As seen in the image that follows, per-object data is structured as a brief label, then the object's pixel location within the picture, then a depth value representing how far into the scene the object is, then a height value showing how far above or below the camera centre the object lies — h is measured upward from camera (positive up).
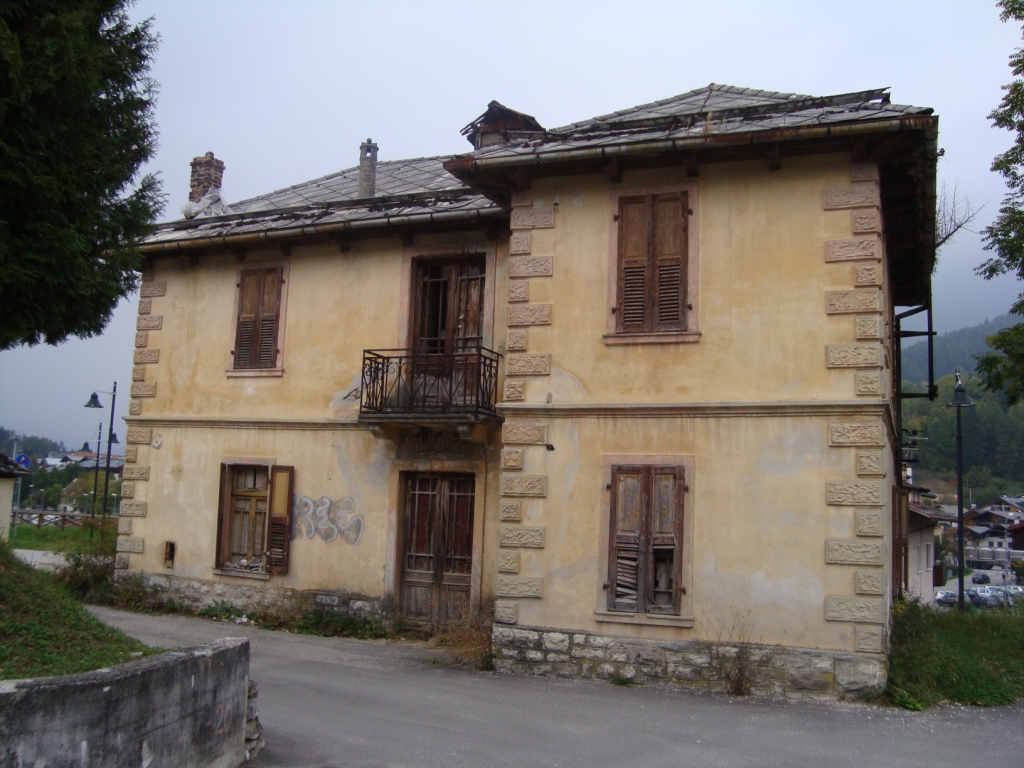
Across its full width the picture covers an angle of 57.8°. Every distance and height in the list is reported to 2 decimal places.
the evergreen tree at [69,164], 6.67 +2.41
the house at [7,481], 22.05 -0.31
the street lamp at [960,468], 19.19 +0.87
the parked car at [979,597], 37.00 -3.75
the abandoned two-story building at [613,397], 9.99 +1.16
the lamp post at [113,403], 26.75 +2.03
